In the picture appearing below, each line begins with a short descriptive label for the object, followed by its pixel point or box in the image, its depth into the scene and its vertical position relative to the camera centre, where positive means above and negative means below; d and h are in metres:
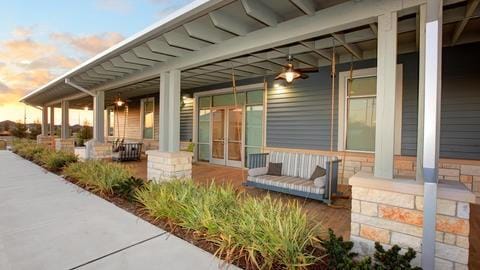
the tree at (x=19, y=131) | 18.91 -0.26
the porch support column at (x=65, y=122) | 11.52 +0.32
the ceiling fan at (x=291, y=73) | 4.38 +1.12
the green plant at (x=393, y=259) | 1.92 -1.04
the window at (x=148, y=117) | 11.03 +0.62
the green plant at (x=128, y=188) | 4.23 -1.07
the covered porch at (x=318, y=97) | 2.11 +0.78
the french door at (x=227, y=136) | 7.83 -0.15
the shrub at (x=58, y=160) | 7.07 -0.95
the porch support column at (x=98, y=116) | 8.20 +0.45
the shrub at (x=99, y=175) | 4.67 -0.99
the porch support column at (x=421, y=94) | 2.24 +0.39
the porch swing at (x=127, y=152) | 9.01 -0.87
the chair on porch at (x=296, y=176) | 4.15 -0.87
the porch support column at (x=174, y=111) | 4.95 +0.41
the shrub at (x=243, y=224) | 2.22 -1.02
